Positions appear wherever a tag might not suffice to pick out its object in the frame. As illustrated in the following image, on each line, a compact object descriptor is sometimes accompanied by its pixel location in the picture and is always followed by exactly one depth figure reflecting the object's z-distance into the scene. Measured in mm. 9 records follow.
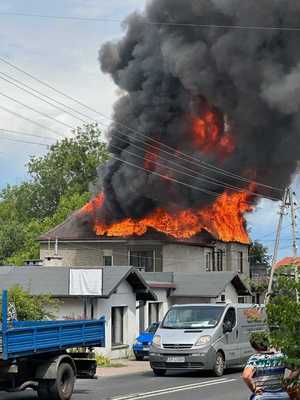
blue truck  13953
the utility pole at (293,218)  35781
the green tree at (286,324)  8156
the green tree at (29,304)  24375
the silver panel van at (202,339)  21328
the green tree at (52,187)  69562
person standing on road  8727
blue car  28969
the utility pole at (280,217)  38016
